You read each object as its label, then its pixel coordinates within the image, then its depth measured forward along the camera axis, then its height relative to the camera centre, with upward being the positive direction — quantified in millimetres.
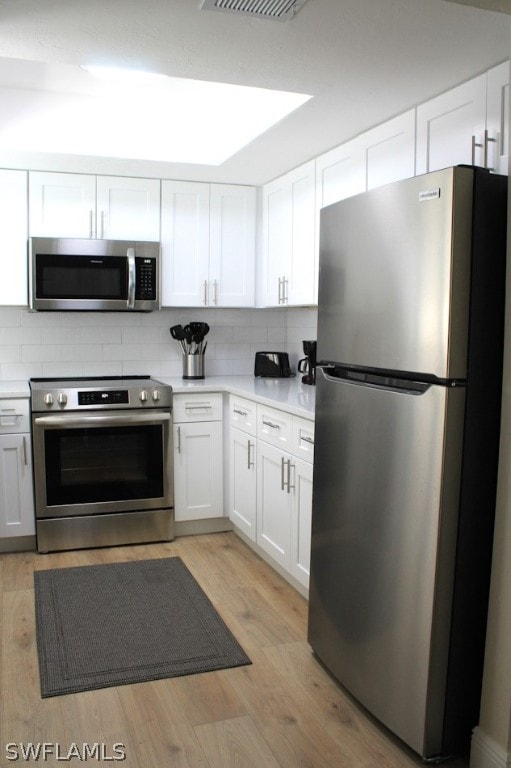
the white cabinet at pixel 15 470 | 3801 -856
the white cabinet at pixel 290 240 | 3699 +474
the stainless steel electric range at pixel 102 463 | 3842 -842
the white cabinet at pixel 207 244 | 4344 +486
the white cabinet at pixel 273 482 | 3053 -813
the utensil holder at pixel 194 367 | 4523 -314
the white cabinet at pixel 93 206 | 4059 +676
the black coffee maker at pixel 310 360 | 3977 -229
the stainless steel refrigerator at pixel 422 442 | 1889 -350
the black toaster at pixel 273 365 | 4512 -291
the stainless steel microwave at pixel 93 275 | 4020 +259
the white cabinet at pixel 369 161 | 2752 +722
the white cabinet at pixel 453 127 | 2306 +706
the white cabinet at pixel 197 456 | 4109 -827
